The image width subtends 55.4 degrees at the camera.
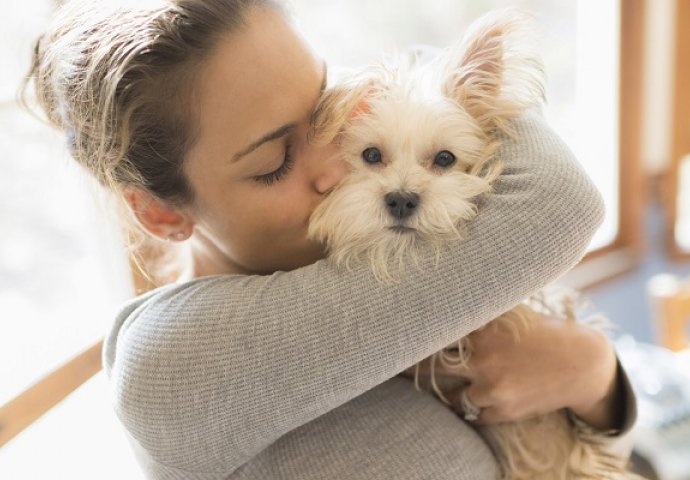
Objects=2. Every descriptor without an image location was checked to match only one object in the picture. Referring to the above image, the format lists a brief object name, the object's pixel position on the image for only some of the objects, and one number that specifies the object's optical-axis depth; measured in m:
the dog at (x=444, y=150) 1.04
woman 0.87
